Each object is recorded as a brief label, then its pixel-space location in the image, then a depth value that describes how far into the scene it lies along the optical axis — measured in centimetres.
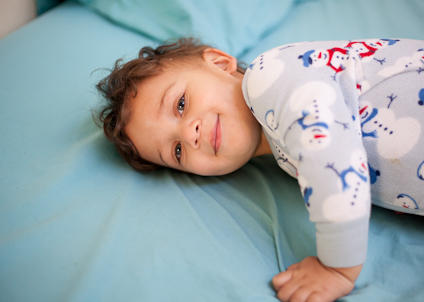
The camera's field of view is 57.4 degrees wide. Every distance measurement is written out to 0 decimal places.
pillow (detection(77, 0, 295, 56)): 129
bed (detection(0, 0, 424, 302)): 77
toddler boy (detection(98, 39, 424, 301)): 72
